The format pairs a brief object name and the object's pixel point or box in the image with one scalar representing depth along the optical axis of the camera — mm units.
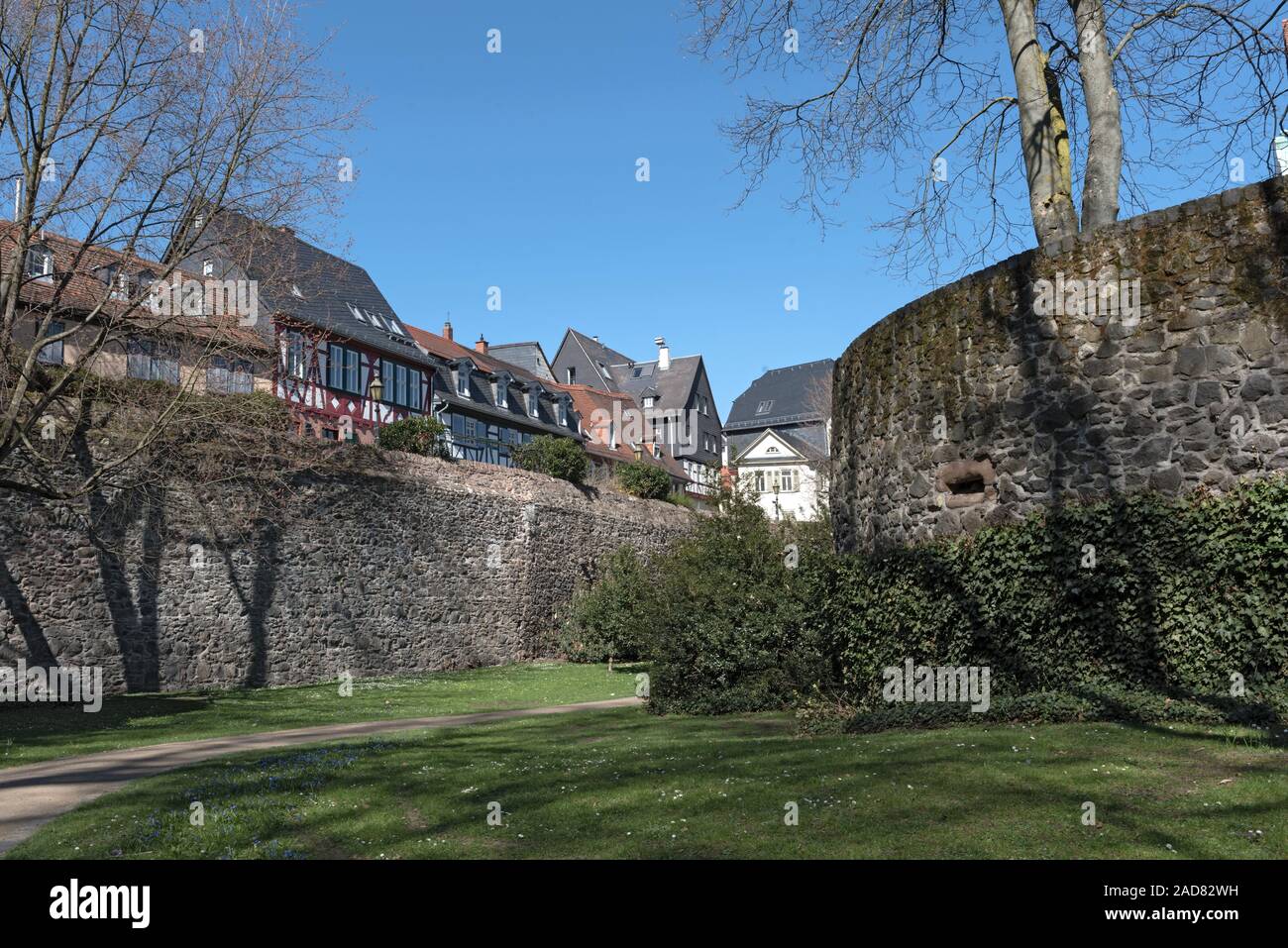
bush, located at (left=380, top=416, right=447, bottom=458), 28156
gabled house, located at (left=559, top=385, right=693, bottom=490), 58125
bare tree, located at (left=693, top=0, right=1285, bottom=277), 11953
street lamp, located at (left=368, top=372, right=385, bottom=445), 25062
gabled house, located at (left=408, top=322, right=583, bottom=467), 43469
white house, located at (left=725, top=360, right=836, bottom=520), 60719
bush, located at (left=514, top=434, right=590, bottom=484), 32188
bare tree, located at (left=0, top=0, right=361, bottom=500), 14469
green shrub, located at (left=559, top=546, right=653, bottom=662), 27219
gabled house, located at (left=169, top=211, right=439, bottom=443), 32344
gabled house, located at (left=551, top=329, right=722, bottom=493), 68188
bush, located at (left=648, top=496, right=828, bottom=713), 13477
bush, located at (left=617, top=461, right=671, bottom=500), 35969
